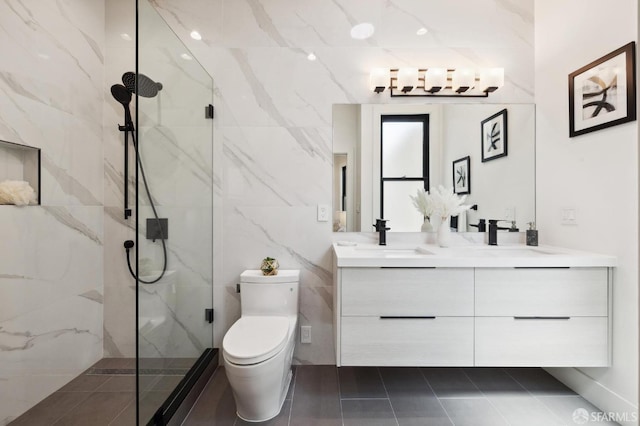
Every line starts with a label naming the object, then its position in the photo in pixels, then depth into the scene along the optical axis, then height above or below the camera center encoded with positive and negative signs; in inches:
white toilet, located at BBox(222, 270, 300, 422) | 57.7 -26.3
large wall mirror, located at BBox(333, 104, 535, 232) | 85.8 +15.6
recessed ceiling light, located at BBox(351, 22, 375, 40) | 85.4 +51.1
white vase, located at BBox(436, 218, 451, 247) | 81.4 -5.5
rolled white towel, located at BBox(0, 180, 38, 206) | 58.2 +3.7
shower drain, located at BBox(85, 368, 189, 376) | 53.0 -35.9
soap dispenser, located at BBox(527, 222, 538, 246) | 82.0 -6.2
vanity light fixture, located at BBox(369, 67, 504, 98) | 83.8 +36.9
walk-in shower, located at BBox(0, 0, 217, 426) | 55.2 -2.1
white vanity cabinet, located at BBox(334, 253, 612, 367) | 63.6 -21.5
